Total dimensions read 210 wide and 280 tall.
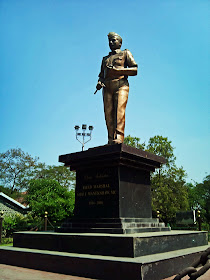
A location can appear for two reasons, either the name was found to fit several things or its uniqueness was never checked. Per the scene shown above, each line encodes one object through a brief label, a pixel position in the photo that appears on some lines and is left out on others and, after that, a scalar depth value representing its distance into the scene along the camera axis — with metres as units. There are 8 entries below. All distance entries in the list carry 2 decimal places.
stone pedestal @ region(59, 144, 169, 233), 5.74
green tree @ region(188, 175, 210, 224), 39.75
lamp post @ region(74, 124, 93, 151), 23.93
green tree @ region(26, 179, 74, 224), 22.58
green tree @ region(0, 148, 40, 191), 40.28
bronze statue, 7.00
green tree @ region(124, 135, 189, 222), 26.17
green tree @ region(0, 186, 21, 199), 40.06
